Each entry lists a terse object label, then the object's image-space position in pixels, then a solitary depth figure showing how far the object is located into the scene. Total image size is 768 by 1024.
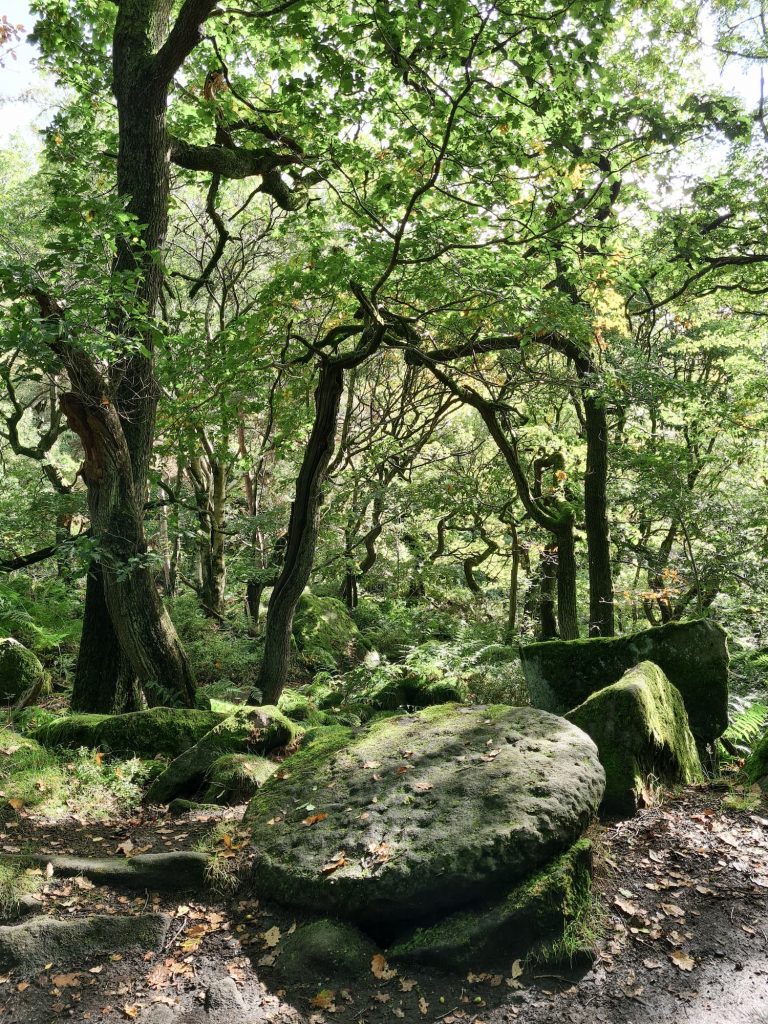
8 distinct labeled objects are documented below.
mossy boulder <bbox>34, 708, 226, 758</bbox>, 6.12
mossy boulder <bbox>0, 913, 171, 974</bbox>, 3.47
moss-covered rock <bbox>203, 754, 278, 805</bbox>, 5.52
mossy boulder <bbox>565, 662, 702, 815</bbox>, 4.88
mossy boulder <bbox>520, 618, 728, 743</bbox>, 6.23
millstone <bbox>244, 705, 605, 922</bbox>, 3.62
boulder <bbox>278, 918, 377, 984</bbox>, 3.44
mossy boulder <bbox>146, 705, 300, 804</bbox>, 5.63
